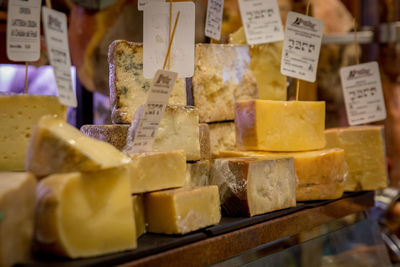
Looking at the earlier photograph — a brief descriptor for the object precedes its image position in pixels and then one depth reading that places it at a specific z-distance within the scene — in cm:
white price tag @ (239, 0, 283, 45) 204
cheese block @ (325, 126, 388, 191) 208
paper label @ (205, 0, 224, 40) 188
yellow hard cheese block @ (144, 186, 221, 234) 126
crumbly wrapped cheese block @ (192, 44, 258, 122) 187
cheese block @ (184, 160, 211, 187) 156
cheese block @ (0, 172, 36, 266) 92
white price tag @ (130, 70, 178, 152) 131
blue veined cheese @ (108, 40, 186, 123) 157
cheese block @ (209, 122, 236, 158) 196
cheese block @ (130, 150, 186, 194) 127
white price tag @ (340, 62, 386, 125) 224
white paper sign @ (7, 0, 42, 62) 125
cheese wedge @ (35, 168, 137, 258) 101
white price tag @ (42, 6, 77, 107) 111
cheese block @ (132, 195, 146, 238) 126
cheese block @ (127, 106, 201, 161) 150
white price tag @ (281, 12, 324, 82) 196
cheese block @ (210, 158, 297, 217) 150
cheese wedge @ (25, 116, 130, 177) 108
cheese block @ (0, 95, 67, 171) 125
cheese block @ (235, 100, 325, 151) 183
